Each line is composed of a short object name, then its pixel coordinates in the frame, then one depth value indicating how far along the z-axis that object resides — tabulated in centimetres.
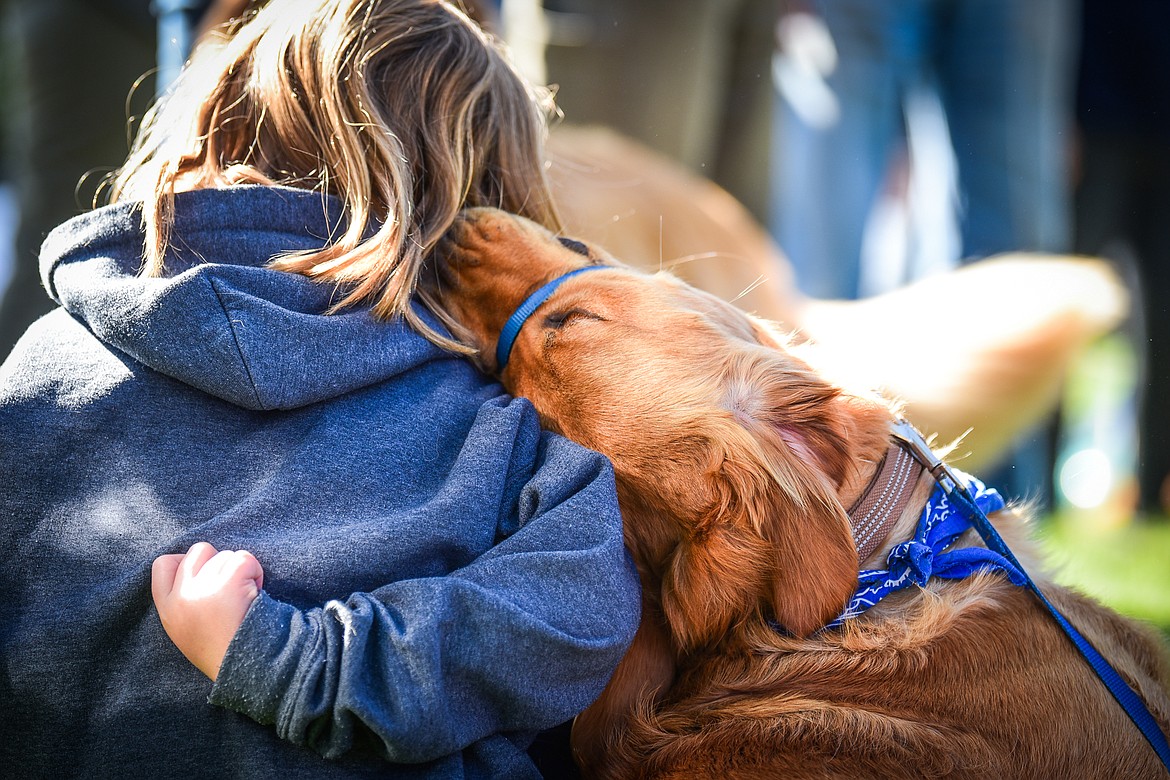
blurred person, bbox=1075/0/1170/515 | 239
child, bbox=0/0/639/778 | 105
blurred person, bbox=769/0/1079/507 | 222
